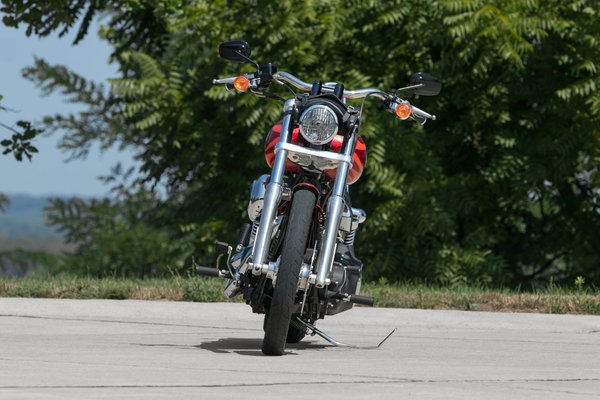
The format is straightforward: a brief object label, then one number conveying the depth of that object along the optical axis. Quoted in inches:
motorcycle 571.2
